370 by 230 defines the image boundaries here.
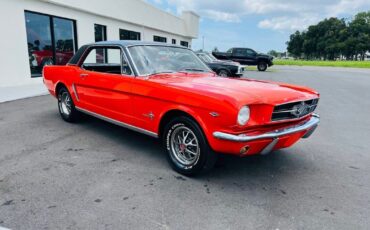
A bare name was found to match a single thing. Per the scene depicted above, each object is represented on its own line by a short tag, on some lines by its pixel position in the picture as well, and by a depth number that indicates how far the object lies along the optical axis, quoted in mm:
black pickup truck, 23753
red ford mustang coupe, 2883
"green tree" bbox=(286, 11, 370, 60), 80438
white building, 9438
